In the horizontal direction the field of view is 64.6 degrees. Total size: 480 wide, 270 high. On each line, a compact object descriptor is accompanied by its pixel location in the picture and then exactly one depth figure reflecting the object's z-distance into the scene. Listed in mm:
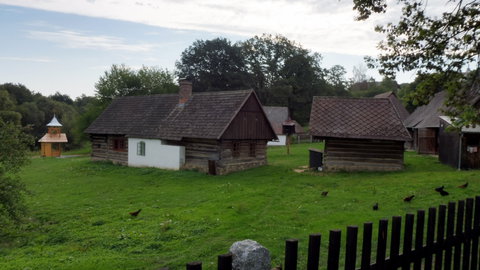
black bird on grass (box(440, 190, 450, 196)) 13733
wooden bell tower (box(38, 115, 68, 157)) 47781
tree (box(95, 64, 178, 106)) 53844
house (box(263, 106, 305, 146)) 53688
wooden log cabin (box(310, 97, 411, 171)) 22344
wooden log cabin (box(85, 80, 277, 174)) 25128
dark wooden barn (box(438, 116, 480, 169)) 20703
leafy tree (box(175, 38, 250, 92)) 63531
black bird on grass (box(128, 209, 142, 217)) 13304
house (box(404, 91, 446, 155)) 31464
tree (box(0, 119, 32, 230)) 11945
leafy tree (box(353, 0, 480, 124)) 8844
